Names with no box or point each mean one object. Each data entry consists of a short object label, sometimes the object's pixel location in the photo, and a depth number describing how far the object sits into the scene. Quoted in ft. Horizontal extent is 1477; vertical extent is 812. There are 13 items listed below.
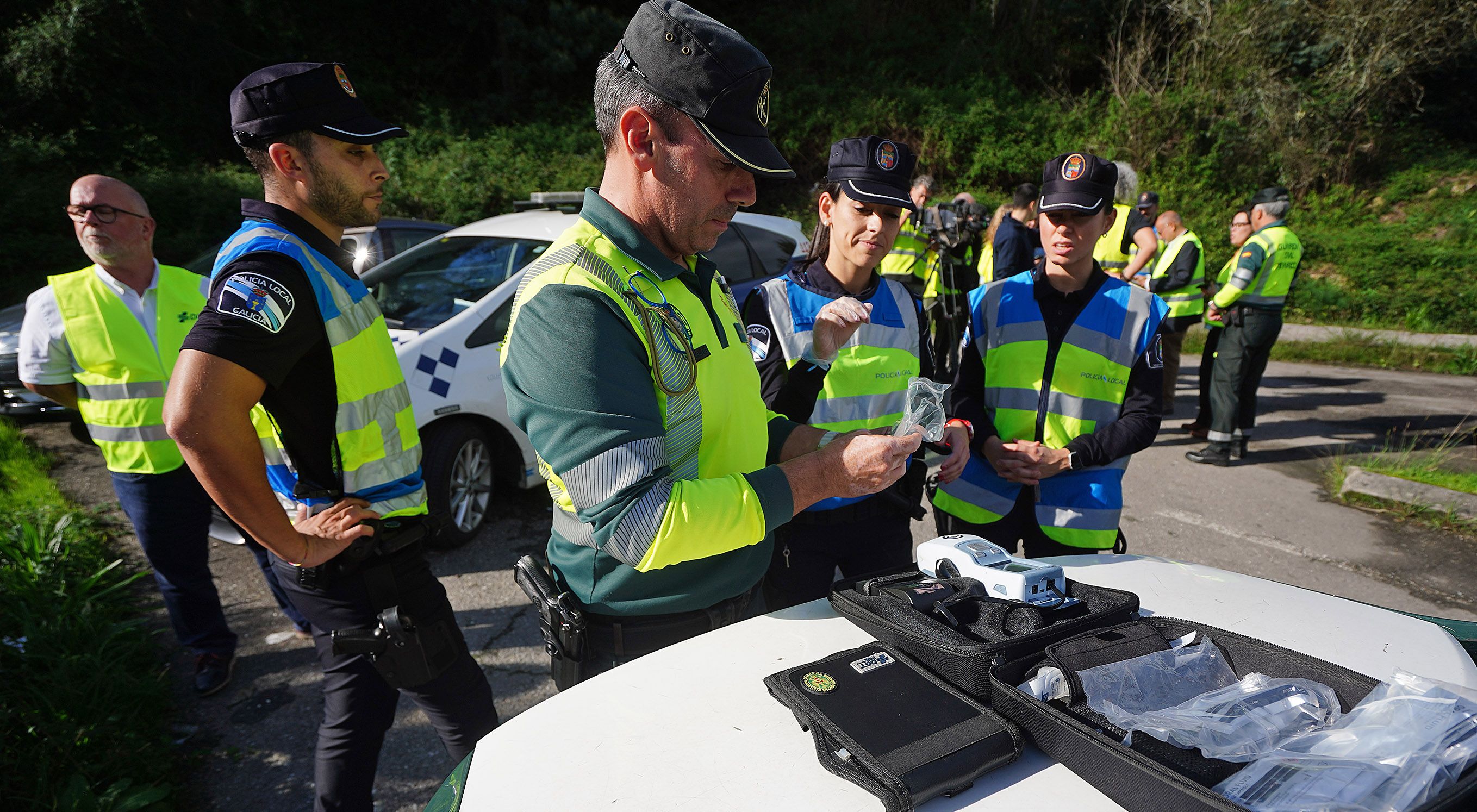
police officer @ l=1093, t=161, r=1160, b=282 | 22.11
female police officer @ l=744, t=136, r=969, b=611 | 7.34
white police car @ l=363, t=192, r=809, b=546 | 13.25
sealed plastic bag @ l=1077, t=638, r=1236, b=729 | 3.62
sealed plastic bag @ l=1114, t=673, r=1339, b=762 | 3.33
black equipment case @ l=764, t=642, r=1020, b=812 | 3.24
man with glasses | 9.52
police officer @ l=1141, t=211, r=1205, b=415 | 22.27
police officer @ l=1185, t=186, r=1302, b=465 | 18.94
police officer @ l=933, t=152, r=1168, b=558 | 7.48
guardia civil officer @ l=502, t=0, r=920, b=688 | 4.01
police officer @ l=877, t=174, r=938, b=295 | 23.40
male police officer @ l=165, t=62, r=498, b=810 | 5.40
